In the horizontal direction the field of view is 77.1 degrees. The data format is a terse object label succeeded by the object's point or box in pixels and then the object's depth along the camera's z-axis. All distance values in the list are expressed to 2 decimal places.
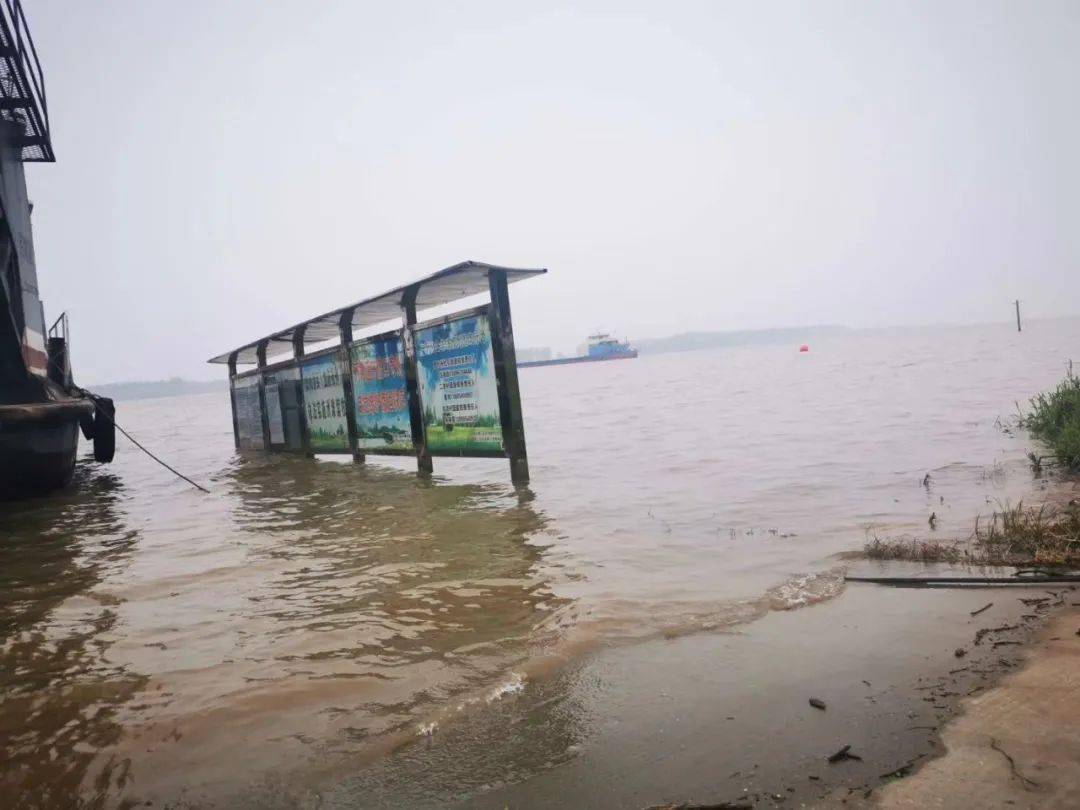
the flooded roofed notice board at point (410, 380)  8.60
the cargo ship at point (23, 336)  9.19
